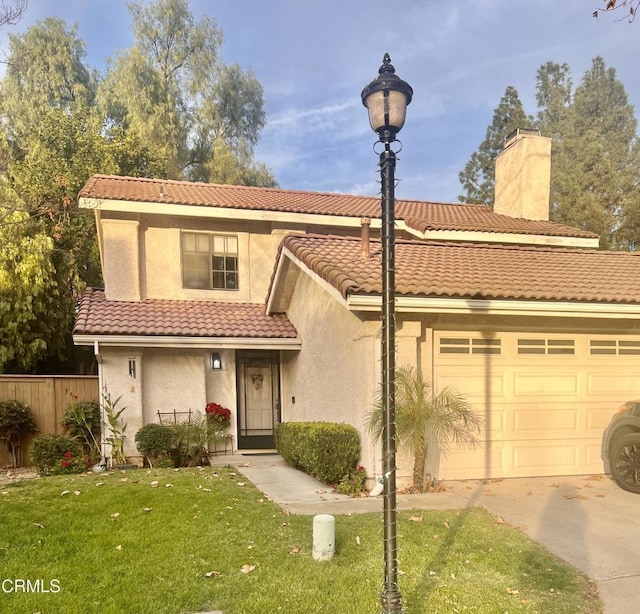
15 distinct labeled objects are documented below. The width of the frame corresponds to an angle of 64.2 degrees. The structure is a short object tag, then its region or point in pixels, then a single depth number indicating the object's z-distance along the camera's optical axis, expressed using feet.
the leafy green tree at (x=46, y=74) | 78.48
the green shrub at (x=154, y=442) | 32.48
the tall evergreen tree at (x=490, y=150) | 94.99
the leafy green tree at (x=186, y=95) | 81.97
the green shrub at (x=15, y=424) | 35.32
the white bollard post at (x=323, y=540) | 14.82
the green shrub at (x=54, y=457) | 30.45
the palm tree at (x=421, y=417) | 22.41
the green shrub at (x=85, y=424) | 35.22
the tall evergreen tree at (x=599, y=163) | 81.51
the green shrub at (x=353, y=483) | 23.61
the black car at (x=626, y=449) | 23.16
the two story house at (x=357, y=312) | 24.88
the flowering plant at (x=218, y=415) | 36.55
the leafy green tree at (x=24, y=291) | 46.29
